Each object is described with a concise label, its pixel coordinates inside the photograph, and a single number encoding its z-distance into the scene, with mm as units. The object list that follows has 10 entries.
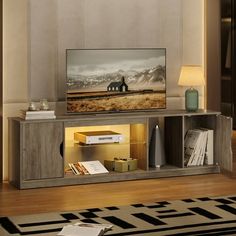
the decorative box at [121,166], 7412
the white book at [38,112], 6928
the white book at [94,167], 7318
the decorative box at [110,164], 7492
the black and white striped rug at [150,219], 5239
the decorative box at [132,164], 7473
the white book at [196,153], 7647
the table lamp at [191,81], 7586
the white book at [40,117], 6923
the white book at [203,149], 7704
